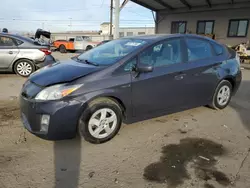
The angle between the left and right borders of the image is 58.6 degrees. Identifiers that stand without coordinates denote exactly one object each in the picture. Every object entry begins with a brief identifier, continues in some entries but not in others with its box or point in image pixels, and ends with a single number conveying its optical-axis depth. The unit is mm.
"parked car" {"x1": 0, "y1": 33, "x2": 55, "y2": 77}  7551
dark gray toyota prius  2955
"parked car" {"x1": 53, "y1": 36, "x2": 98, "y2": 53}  23531
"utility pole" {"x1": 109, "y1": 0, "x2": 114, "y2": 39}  30094
